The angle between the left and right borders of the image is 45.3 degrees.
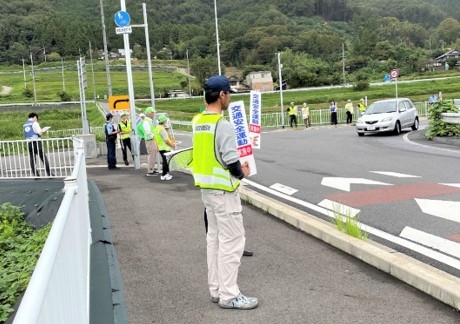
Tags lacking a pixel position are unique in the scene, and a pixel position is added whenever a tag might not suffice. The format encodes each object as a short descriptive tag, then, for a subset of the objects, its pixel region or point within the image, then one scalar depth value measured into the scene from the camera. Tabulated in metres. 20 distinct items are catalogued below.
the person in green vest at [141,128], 14.62
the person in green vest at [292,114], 33.97
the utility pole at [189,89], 90.19
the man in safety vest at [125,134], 17.25
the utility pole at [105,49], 38.16
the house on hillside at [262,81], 95.78
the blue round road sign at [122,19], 15.55
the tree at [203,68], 96.25
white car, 22.89
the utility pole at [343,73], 97.35
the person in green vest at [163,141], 12.64
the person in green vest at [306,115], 33.59
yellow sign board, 18.55
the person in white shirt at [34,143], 13.85
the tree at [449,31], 156.38
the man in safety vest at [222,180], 4.60
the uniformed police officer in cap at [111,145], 16.53
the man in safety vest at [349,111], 35.00
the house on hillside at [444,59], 113.48
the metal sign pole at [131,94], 15.73
